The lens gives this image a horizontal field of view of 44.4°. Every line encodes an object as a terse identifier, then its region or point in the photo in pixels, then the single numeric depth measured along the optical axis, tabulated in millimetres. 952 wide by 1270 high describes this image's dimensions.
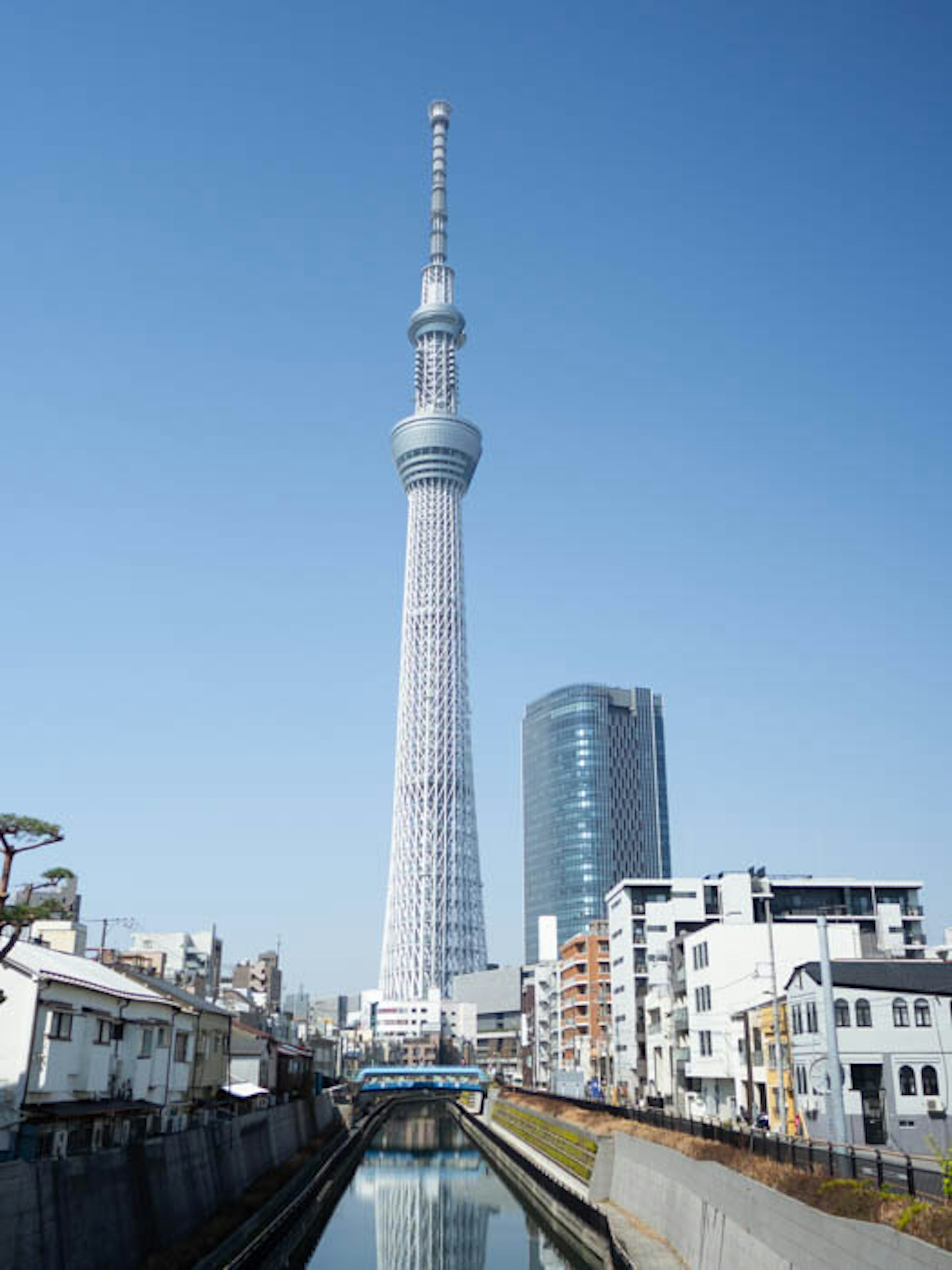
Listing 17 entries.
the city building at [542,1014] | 128500
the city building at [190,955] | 79000
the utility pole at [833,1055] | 30953
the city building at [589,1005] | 103562
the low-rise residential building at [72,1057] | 27172
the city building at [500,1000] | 180875
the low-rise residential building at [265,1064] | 62188
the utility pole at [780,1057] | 43469
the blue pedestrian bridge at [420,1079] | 115000
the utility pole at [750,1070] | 54469
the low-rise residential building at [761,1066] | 50156
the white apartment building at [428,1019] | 176500
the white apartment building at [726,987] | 60156
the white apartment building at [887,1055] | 42062
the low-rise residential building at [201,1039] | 45312
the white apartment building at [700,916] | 83375
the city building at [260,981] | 123000
